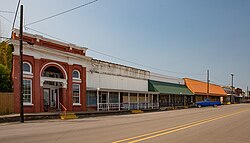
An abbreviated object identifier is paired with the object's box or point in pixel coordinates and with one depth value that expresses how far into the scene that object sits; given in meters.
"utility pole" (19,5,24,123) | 19.12
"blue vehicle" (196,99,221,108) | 54.08
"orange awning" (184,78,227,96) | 57.75
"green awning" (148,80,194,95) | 43.07
